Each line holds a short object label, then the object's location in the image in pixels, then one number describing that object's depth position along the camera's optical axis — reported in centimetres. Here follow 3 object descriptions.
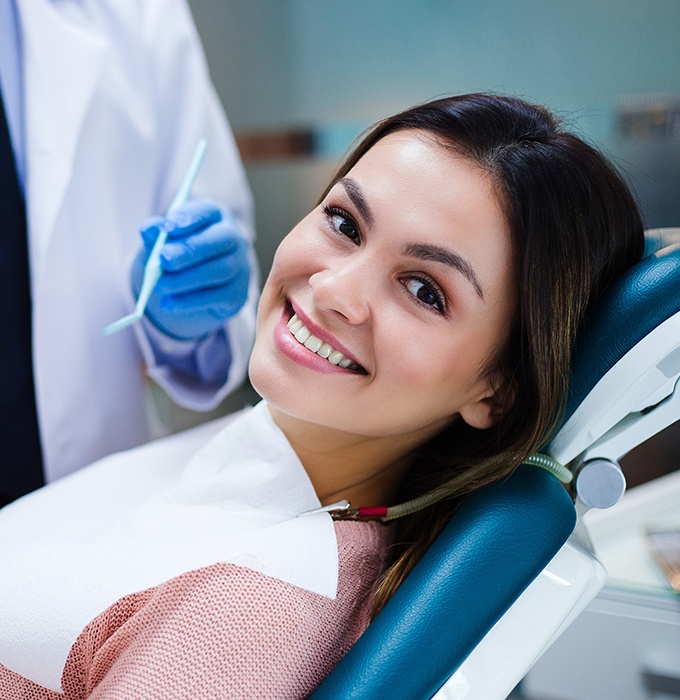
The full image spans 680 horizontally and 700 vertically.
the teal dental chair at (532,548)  74
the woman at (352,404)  80
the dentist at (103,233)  122
